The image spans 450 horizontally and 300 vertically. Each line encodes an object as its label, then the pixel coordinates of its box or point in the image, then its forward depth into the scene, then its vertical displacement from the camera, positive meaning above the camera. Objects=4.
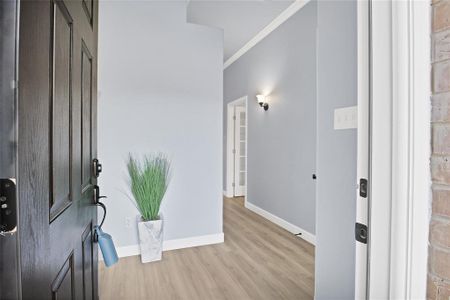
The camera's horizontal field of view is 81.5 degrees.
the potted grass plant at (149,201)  2.44 -0.50
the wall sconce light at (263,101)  3.95 +0.74
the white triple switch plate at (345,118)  1.28 +0.16
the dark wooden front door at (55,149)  0.47 +0.00
